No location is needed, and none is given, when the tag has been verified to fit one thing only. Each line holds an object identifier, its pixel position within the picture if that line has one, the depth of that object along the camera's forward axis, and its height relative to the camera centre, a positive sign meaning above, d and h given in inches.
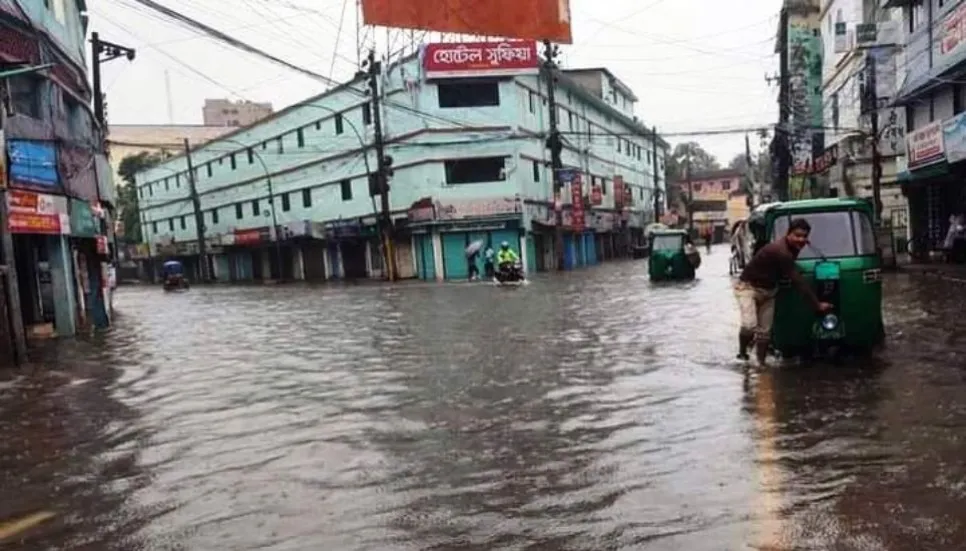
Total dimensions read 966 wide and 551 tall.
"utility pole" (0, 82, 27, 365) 522.6 -10.4
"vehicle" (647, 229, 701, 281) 1117.7 -59.0
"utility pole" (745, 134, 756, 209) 2417.3 +58.3
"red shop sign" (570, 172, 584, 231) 1910.7 +31.9
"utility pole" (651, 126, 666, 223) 2703.0 +43.9
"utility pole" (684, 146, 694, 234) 3159.5 -10.5
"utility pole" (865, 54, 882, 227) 1066.7 +83.1
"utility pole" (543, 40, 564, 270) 1508.4 +143.5
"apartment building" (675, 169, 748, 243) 3609.7 +35.2
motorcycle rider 1194.6 -45.9
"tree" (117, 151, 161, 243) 2938.0 +205.8
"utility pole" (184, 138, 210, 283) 2266.2 +71.9
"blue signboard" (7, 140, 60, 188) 612.7 +76.1
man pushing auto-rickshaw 350.3 -33.0
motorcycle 1195.9 -66.8
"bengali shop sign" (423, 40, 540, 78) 1584.6 +311.0
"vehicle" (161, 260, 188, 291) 1866.4 -53.0
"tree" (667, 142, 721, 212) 3718.0 +251.8
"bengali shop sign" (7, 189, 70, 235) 602.9 +38.3
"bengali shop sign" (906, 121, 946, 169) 914.7 +50.1
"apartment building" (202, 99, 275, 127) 3880.4 +622.4
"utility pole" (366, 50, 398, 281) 1503.4 +119.6
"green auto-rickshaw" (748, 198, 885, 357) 366.3 -36.2
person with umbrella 1466.5 -46.5
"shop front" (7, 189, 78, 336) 642.2 -0.4
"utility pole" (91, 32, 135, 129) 1059.9 +261.1
